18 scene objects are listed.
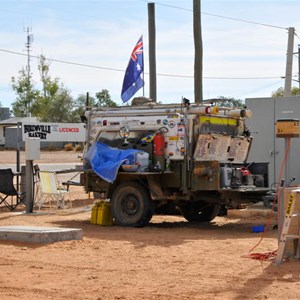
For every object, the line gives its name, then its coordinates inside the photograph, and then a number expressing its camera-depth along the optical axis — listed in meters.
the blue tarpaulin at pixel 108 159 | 14.20
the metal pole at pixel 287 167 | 10.34
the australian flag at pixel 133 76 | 17.98
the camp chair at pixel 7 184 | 17.83
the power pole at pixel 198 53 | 20.55
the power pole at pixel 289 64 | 23.17
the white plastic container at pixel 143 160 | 14.12
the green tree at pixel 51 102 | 75.19
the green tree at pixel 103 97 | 79.79
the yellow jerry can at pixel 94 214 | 14.92
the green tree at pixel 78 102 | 71.28
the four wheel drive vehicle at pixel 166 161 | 14.02
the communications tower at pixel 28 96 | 92.00
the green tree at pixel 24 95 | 93.38
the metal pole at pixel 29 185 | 16.67
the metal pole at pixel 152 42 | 23.31
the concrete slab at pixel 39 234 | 11.18
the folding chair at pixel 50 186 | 17.33
